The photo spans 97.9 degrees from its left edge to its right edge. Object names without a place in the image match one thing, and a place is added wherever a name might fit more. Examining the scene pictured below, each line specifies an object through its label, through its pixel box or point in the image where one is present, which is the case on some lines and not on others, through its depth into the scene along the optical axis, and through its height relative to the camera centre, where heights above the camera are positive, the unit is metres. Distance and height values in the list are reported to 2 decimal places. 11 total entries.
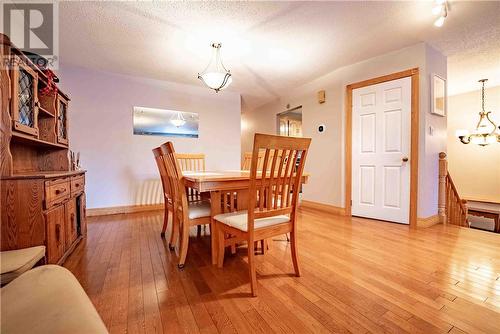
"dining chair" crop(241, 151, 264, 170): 3.06 +0.05
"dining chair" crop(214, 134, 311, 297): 1.32 -0.29
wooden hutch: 1.36 -0.02
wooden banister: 2.95 -0.54
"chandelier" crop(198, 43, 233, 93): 2.45 +0.99
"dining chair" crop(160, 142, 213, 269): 1.68 -0.37
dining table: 1.54 -0.16
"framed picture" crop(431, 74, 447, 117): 2.77 +0.91
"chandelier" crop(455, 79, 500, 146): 4.06 +0.60
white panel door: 2.86 +0.19
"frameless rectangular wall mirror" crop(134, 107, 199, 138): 3.69 +0.76
